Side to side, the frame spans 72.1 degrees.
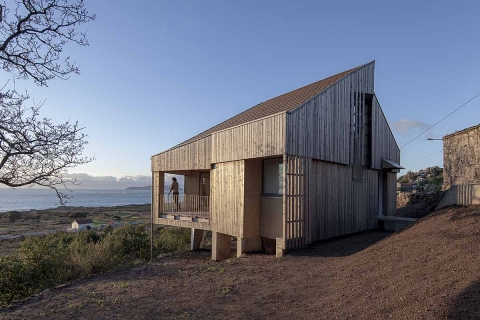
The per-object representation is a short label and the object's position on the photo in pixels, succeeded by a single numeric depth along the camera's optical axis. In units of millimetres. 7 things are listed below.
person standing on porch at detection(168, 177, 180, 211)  15609
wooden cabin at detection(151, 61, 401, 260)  10078
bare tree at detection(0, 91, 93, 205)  5484
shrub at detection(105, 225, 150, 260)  16230
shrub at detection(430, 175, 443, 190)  27394
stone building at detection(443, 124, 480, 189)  16016
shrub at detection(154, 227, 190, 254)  17747
